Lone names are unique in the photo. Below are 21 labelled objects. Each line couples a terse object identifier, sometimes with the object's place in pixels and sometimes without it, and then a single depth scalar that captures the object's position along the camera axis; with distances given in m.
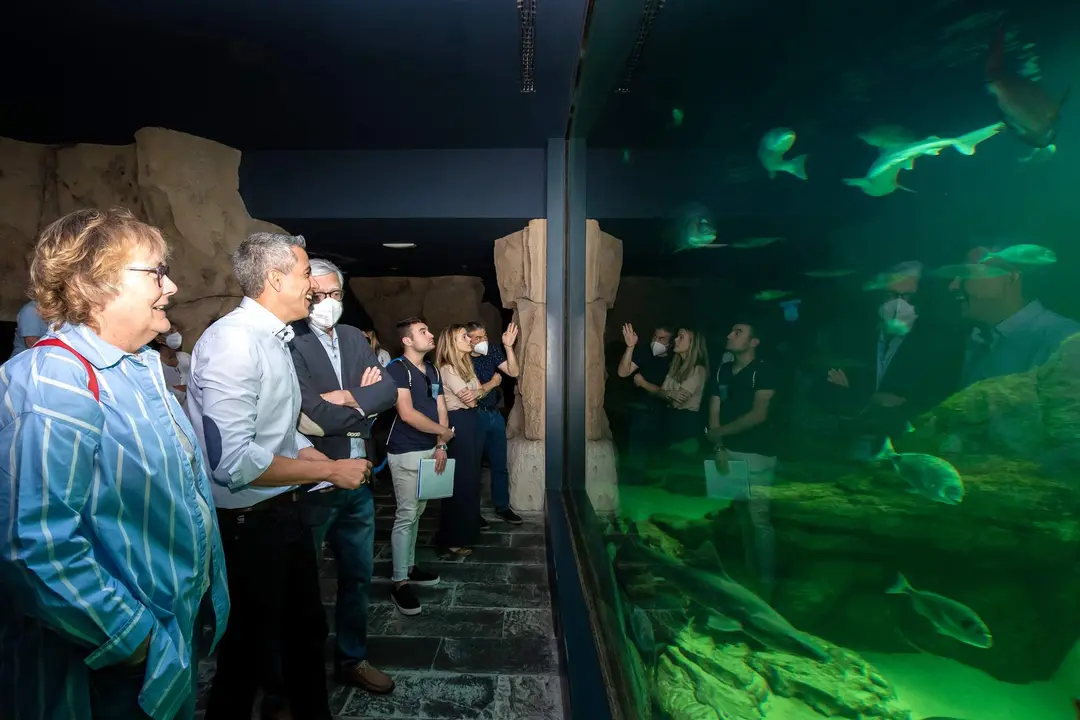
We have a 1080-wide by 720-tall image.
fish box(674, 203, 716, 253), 1.16
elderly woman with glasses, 1.10
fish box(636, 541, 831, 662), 0.86
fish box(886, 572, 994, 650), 0.55
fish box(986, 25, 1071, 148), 0.44
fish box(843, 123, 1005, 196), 0.51
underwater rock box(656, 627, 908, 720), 0.66
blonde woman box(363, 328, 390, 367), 6.23
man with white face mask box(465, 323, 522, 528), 5.56
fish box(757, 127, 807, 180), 0.78
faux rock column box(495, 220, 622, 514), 6.09
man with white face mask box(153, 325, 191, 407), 5.60
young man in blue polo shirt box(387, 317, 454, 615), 3.77
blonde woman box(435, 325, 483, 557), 4.67
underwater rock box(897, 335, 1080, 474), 0.44
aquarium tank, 0.46
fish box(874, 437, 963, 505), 0.54
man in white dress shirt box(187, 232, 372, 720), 1.84
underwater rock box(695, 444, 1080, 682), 0.49
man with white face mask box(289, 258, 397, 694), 2.44
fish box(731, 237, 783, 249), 0.85
